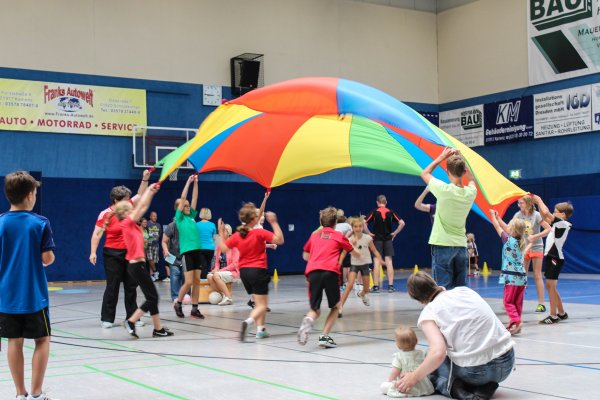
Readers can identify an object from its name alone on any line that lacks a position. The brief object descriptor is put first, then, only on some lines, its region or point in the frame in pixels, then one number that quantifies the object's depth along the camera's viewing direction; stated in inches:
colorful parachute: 343.3
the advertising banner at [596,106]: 790.5
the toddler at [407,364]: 206.1
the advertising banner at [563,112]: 807.1
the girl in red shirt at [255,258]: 325.1
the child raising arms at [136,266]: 334.0
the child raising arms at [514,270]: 323.3
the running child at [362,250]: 470.3
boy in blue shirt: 195.8
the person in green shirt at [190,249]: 404.8
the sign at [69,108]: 734.5
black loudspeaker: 842.2
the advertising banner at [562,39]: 794.2
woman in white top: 192.9
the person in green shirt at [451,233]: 298.7
